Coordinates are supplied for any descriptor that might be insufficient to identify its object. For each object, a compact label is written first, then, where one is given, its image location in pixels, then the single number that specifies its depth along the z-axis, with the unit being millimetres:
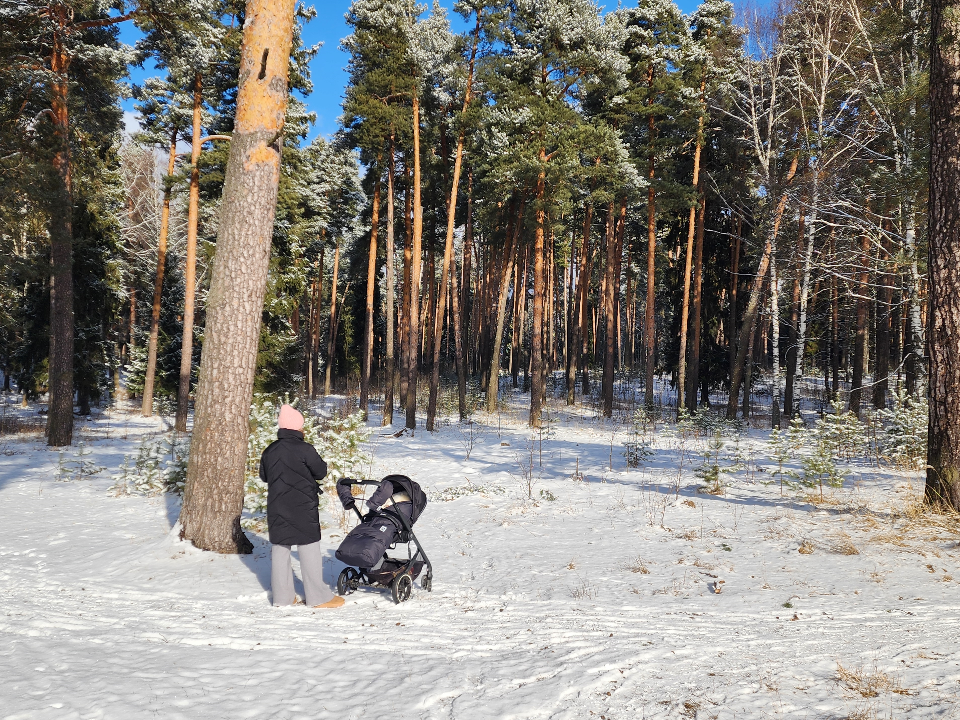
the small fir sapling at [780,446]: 9669
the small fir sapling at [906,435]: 10398
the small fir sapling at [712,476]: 9773
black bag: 5293
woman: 5133
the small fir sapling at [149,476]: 9148
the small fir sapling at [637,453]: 12391
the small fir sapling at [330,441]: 9195
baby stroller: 5328
